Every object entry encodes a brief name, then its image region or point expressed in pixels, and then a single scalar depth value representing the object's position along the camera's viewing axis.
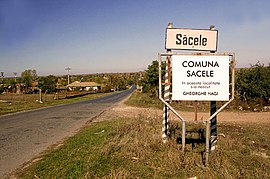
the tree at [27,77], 74.78
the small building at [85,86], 93.06
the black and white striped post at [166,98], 5.69
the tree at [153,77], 30.02
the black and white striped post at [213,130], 5.74
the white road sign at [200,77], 5.13
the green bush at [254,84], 18.83
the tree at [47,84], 47.24
